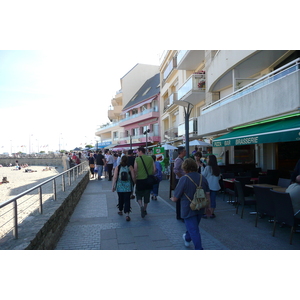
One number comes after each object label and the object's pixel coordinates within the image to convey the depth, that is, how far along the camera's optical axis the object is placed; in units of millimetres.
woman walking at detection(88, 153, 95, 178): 18620
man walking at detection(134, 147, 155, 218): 6605
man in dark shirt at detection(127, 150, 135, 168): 6706
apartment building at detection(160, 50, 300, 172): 7844
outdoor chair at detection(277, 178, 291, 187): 7152
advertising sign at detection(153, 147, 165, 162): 15250
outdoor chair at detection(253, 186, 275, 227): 5434
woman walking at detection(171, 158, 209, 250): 4203
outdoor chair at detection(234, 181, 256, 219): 6652
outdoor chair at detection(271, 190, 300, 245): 4789
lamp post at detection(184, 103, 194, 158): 9643
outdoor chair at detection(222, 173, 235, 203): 9200
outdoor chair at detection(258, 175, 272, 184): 7947
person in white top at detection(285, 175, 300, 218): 5000
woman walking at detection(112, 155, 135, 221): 6496
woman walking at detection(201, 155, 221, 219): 6672
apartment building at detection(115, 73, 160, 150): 35938
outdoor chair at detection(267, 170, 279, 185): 9223
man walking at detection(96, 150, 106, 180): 16200
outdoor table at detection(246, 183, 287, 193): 6391
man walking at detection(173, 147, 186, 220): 6277
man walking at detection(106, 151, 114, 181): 15562
